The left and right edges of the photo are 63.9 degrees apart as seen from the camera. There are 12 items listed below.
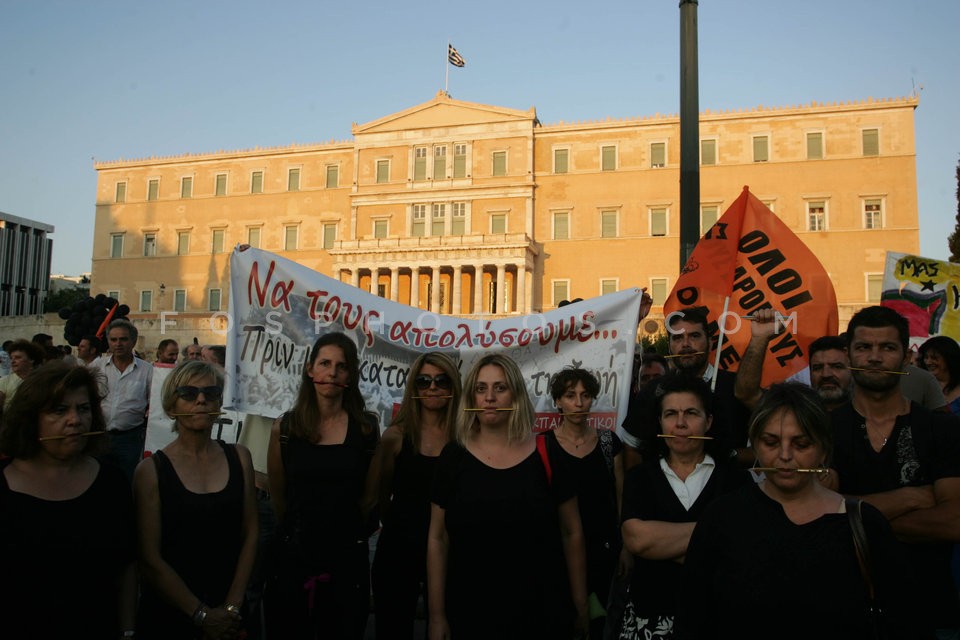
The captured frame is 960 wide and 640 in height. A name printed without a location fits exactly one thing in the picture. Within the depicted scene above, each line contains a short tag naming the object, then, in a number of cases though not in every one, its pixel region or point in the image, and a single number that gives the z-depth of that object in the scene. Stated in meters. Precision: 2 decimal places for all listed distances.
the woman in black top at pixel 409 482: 3.39
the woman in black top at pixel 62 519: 2.49
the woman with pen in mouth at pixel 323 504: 3.20
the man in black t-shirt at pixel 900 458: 2.68
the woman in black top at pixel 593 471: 3.55
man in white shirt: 6.16
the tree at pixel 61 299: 60.72
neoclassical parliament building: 37.06
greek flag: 44.25
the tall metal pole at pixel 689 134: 5.07
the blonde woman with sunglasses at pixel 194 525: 2.84
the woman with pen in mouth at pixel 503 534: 2.84
